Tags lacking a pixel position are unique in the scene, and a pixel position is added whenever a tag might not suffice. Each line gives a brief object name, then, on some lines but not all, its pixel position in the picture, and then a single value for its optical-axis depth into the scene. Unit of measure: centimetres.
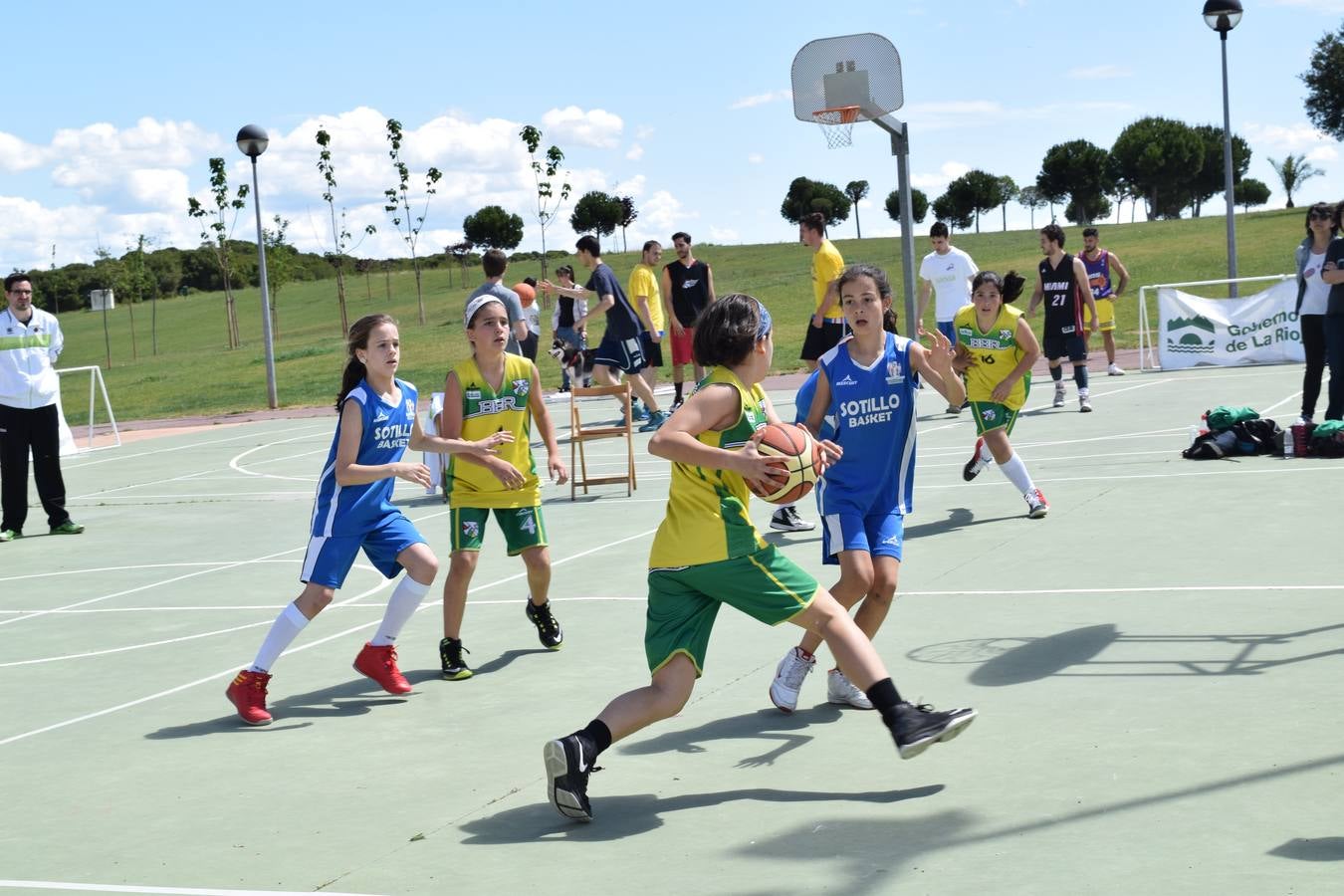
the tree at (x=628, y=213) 9469
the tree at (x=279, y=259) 6334
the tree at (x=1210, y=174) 12319
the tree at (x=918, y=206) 13045
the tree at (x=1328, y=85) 7594
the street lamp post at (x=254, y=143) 2731
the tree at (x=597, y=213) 10223
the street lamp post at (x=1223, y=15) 2475
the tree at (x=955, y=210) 13312
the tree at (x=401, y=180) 5869
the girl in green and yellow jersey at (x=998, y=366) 1034
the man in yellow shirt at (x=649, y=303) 1778
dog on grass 1847
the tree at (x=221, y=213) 6006
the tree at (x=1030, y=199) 13025
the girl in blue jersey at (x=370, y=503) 666
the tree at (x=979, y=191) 13188
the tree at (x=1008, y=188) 13312
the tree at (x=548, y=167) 5523
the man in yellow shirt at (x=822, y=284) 1535
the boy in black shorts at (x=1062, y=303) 1700
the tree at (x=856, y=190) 13138
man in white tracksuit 1288
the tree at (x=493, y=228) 9906
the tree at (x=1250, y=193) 14950
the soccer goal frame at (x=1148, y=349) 2288
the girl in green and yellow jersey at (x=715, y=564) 482
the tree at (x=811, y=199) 13450
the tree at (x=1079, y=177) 12275
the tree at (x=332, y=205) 5850
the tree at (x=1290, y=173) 12119
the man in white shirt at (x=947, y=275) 1828
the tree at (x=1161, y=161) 11938
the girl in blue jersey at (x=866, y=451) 602
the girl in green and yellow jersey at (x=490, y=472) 720
